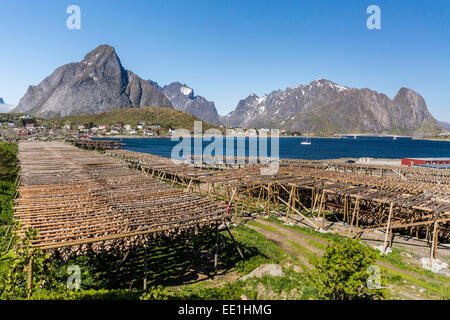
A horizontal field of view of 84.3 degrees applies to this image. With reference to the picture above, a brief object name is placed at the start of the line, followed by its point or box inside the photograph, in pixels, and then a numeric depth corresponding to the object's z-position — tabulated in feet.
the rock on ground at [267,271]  39.44
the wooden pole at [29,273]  19.77
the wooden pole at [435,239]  48.06
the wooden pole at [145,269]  35.32
